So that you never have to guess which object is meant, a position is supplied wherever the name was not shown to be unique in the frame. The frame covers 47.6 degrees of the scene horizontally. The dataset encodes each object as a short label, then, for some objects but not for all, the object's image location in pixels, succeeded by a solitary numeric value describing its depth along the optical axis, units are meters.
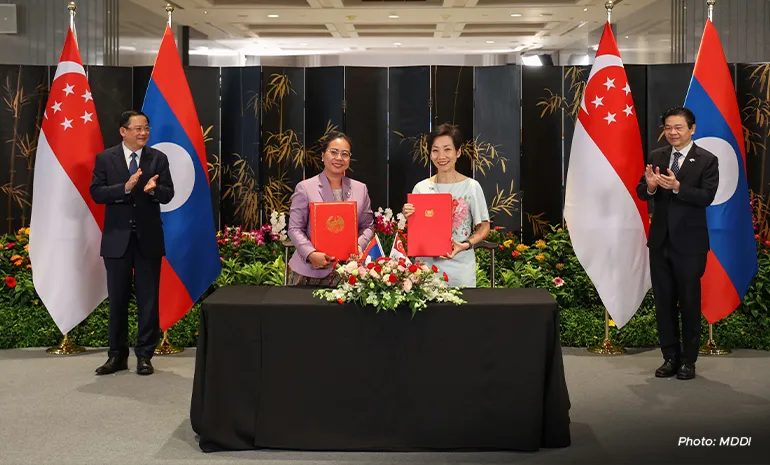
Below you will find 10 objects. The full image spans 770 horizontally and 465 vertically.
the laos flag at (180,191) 5.51
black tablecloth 3.52
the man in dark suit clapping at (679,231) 4.80
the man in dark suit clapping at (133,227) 5.02
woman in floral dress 4.22
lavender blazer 4.25
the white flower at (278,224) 6.29
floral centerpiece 3.48
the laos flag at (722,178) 5.43
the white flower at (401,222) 6.09
